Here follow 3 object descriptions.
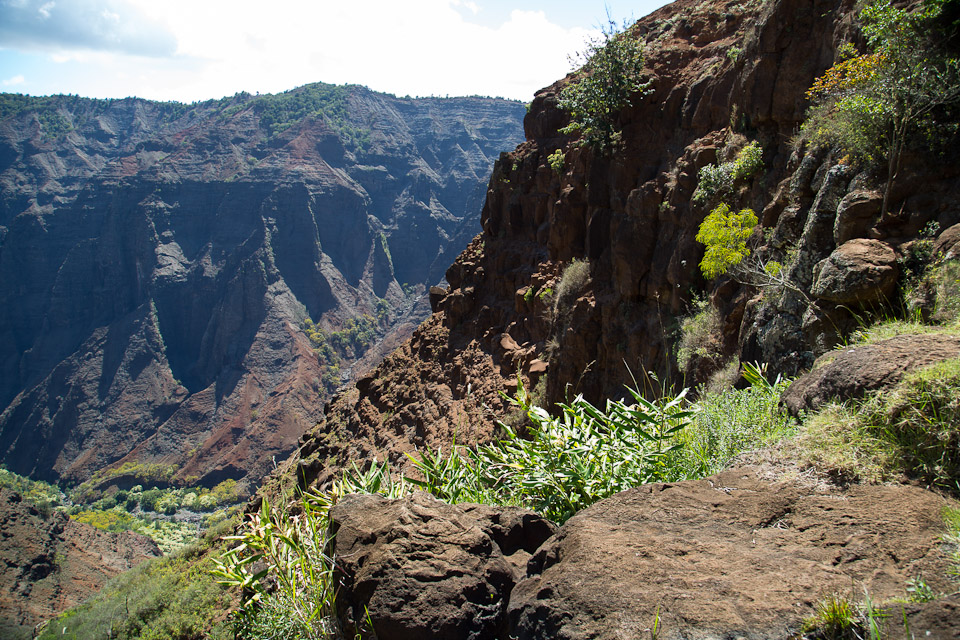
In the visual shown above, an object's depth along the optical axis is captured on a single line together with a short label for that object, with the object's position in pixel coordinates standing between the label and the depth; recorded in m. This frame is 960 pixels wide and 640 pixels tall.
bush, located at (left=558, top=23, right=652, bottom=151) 13.30
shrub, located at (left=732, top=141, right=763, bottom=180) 9.03
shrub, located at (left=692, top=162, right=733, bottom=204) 9.63
